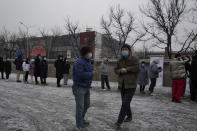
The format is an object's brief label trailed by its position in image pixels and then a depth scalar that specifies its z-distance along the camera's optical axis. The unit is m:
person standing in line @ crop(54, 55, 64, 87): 10.93
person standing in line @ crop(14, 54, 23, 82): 12.15
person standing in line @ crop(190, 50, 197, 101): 7.06
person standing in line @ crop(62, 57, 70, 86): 11.35
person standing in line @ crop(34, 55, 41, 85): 11.59
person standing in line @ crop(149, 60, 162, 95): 8.35
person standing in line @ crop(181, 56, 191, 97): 7.30
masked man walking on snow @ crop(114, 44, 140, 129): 3.88
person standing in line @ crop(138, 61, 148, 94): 9.01
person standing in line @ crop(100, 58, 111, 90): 10.08
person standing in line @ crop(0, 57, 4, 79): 14.17
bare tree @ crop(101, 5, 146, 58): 25.37
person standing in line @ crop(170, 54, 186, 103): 6.70
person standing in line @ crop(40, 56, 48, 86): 11.43
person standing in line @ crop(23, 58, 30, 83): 12.18
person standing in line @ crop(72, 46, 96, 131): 3.62
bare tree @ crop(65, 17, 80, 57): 34.53
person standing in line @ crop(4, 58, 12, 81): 14.52
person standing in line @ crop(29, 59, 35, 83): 13.00
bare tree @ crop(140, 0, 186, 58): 16.92
